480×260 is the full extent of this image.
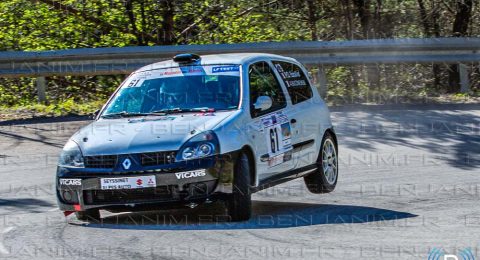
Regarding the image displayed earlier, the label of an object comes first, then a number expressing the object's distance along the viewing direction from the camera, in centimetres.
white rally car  1609
